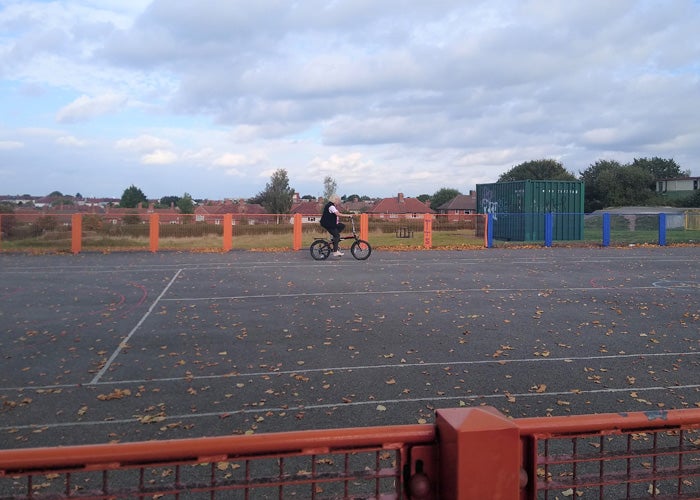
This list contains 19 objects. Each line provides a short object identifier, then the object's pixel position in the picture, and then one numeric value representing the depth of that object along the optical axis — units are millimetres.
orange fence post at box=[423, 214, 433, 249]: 26234
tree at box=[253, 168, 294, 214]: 62438
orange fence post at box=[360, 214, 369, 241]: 26031
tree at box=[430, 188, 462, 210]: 115562
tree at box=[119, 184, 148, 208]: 99438
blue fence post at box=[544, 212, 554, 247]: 27078
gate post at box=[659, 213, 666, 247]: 28078
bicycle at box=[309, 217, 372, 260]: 20609
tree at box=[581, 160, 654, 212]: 74000
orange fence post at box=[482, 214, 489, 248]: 26659
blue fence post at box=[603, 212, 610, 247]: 27234
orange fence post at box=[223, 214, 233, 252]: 24547
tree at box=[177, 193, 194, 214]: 84988
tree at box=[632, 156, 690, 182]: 95500
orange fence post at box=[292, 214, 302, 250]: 25031
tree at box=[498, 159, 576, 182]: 81875
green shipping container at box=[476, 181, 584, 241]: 30016
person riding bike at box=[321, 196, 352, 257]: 20234
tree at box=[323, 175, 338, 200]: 63562
